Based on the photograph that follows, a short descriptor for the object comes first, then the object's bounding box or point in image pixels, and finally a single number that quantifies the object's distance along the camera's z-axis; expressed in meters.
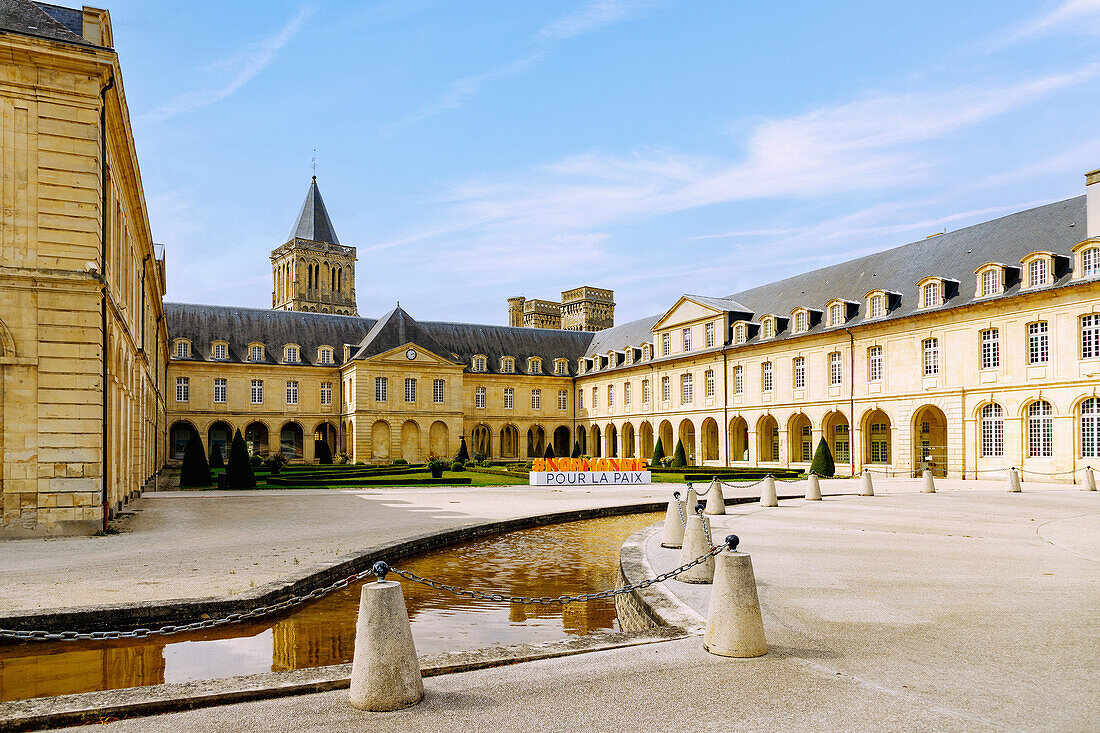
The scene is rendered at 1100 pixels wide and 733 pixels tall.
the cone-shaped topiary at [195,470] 27.80
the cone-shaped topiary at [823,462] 32.34
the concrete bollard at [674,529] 10.98
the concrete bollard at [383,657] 4.48
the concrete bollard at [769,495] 18.12
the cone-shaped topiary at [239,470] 25.52
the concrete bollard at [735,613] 5.38
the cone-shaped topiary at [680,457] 38.56
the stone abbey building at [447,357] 13.30
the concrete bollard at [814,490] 19.92
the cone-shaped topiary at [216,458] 35.81
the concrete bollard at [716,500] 15.36
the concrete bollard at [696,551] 8.27
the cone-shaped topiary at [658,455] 40.00
